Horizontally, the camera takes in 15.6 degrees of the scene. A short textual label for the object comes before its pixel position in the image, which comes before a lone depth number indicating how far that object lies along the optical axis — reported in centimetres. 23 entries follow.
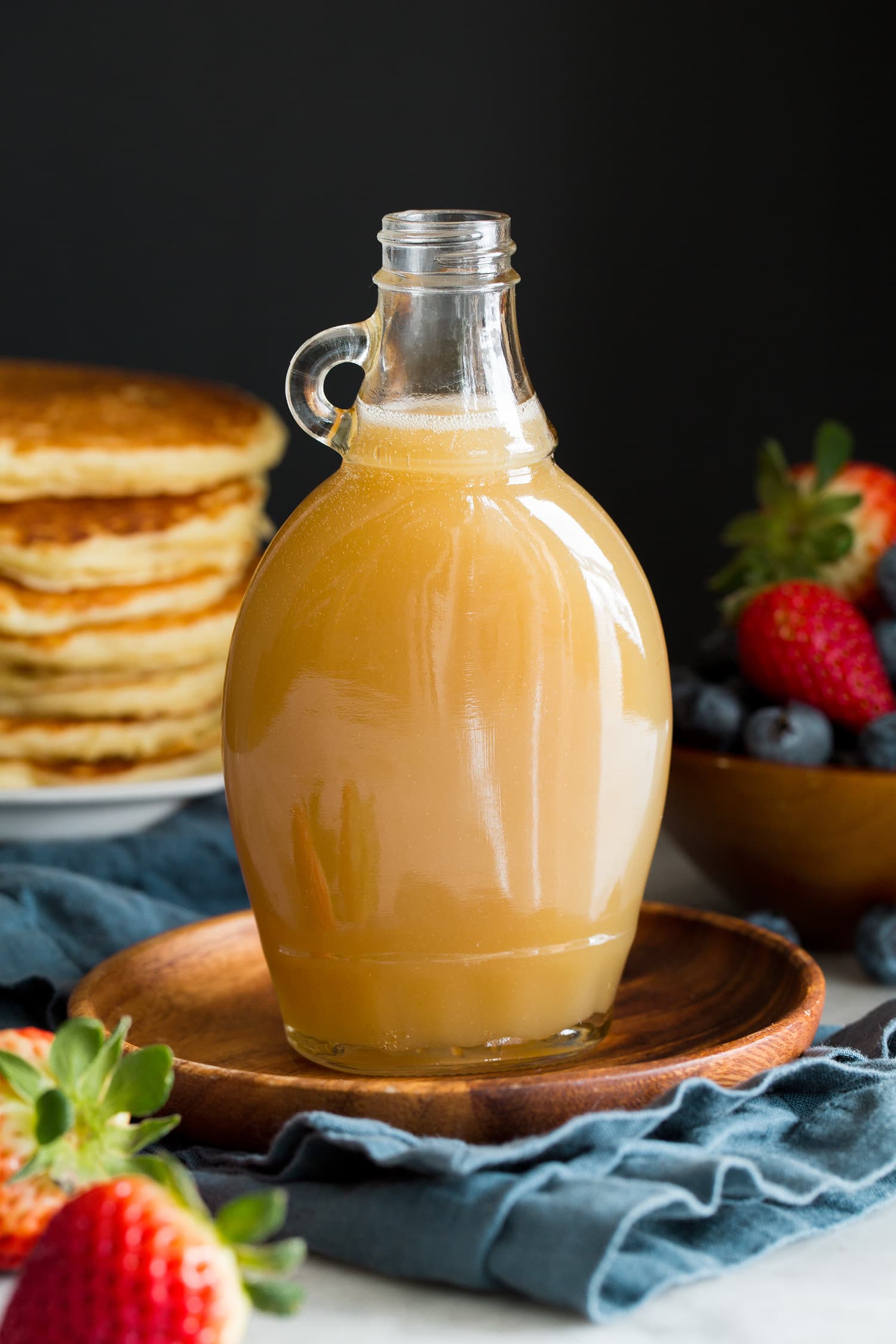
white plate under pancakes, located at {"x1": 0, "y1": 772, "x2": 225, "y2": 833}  86
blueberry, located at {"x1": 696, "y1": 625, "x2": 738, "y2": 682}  84
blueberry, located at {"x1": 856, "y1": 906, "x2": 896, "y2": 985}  78
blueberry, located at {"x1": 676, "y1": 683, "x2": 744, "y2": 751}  80
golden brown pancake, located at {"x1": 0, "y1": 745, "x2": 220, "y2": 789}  90
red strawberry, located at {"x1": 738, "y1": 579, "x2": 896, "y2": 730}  79
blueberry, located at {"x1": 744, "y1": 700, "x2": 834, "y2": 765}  79
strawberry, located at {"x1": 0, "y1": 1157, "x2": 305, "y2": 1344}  55
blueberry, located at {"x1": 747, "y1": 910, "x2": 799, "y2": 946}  80
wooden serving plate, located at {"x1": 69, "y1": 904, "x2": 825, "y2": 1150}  63
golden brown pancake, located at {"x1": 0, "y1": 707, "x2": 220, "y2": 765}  90
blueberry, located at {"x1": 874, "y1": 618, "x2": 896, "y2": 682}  81
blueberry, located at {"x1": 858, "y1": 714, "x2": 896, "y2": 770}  77
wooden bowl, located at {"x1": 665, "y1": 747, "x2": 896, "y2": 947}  78
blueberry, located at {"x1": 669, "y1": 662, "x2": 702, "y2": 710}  81
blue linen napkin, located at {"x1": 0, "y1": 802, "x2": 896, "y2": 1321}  60
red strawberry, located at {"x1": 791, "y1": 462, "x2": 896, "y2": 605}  84
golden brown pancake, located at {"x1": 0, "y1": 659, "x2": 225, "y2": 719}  90
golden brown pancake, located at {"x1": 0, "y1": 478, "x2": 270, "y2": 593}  89
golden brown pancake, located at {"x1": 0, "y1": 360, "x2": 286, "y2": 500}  89
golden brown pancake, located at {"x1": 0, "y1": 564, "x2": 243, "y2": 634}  88
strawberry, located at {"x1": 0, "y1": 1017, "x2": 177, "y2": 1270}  60
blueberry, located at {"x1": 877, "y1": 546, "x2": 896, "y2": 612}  82
